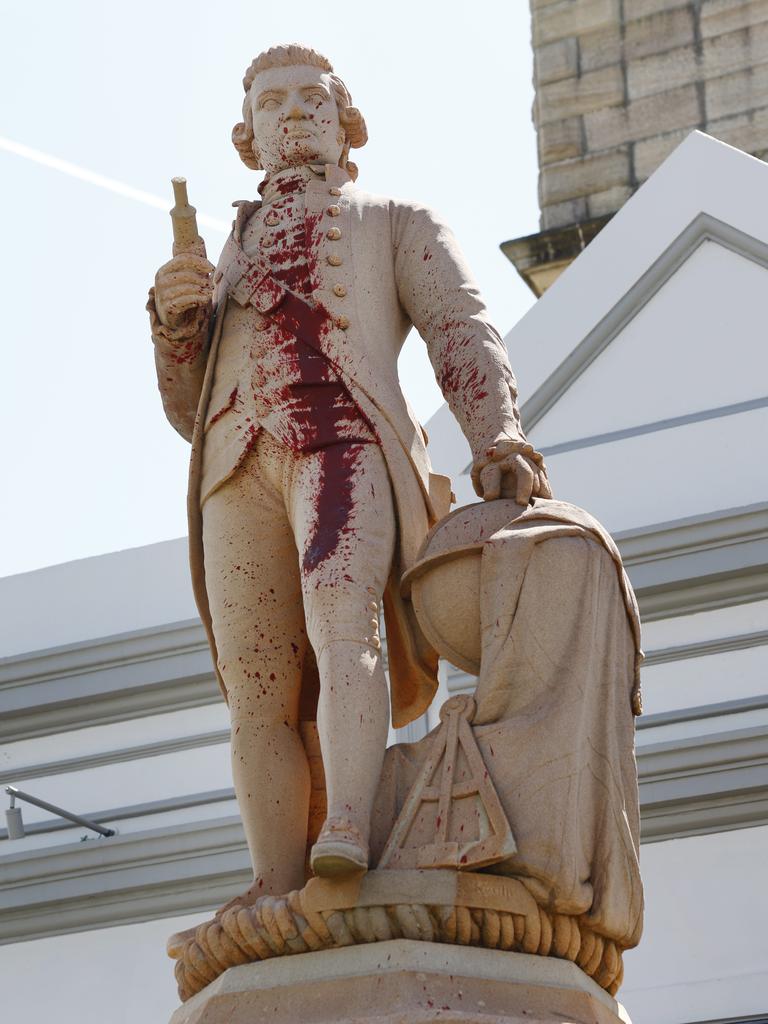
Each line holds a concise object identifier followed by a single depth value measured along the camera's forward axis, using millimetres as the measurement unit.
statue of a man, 6090
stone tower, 20867
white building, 10963
